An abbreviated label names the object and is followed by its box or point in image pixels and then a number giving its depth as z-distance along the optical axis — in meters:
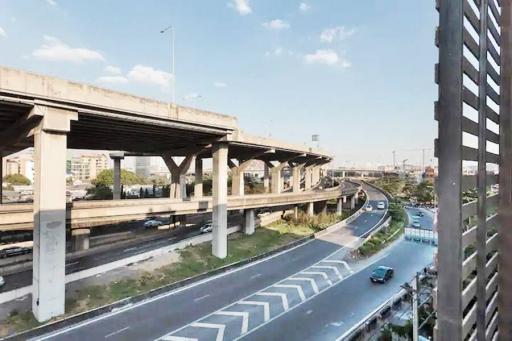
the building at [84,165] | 191.00
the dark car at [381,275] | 28.58
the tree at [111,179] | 86.22
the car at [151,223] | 50.27
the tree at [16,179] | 116.94
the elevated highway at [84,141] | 20.64
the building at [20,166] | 149.00
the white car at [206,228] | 45.44
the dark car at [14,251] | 31.81
